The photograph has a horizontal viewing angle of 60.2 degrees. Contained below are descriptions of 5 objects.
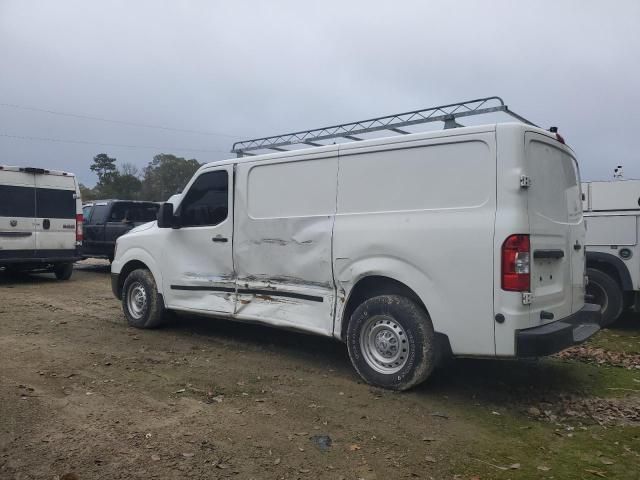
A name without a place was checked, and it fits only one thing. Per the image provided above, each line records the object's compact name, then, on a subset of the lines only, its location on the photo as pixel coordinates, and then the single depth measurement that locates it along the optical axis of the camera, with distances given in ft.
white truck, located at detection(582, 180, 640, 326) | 24.23
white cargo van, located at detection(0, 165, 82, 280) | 37.19
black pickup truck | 46.01
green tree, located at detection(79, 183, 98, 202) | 174.99
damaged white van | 14.19
